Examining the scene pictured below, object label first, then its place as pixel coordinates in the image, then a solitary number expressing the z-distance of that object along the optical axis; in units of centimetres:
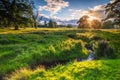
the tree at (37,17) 3482
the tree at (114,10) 1408
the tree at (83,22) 3477
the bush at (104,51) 911
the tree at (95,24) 3661
